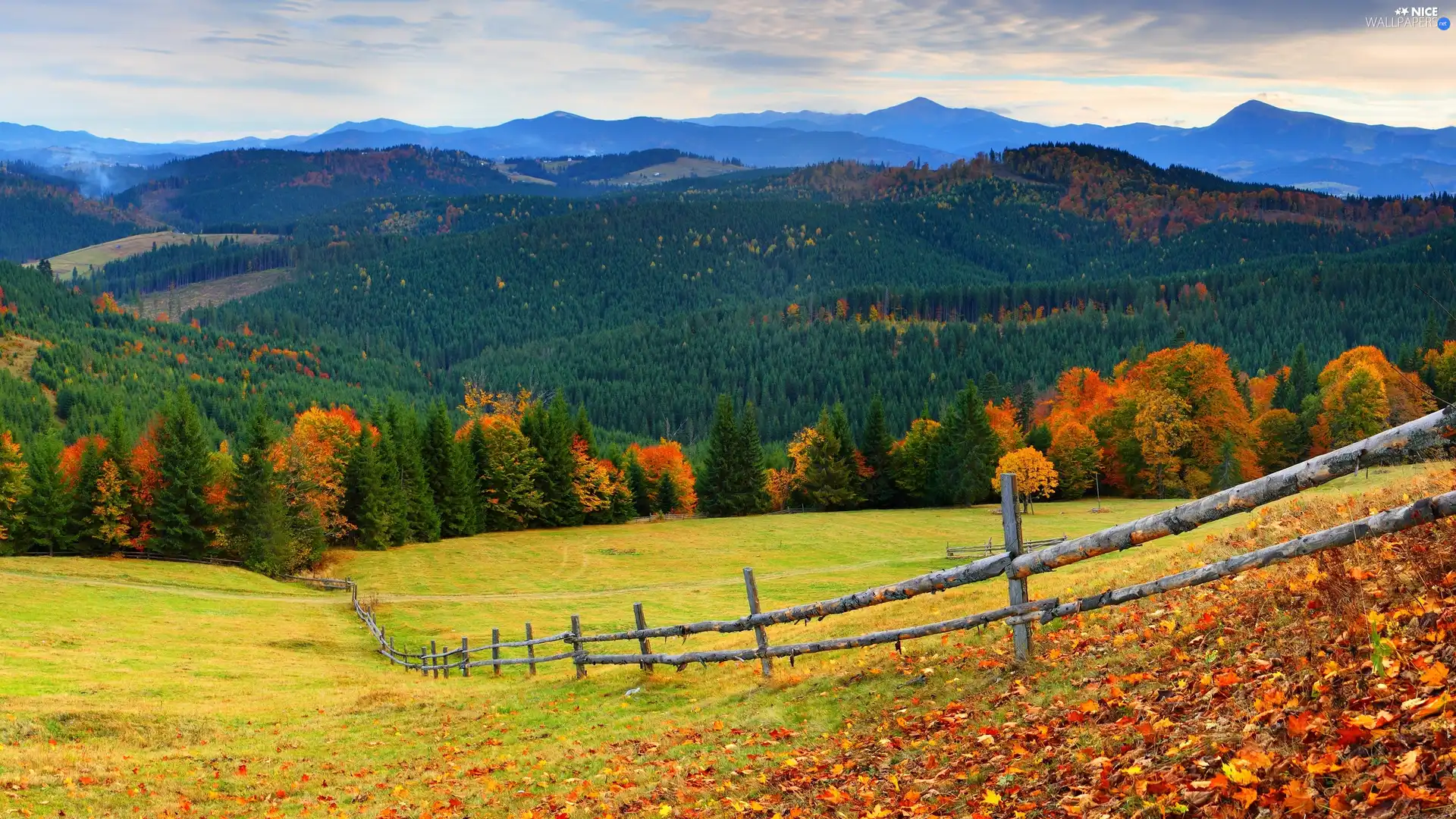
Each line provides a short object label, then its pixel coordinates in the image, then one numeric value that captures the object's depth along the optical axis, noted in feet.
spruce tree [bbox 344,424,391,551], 231.91
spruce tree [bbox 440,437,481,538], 255.91
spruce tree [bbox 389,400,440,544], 244.63
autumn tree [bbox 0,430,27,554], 197.36
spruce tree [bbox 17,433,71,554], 199.72
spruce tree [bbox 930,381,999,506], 289.94
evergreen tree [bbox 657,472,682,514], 318.45
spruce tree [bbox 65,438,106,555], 204.64
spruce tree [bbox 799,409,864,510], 302.04
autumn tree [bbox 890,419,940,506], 301.02
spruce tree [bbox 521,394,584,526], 278.05
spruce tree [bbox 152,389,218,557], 206.49
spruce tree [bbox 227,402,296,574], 207.51
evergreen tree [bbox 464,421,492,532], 267.39
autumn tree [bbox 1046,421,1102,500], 289.33
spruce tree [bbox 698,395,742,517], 310.24
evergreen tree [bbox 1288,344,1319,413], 341.00
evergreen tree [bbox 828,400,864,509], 303.68
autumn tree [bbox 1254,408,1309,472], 285.02
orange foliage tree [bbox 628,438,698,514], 320.29
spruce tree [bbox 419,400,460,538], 256.11
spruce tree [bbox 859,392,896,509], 305.32
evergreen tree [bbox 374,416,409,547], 236.22
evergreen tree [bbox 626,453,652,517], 315.78
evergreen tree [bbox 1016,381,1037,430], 410.72
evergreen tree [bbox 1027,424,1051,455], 309.01
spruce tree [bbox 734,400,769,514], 311.47
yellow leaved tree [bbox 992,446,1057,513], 261.44
